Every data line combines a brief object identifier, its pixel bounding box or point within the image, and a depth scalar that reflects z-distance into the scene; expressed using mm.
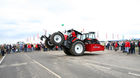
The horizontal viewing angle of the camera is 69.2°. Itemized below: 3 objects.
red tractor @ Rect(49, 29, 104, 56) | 9902
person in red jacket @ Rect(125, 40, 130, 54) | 12883
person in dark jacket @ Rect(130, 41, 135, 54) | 12604
